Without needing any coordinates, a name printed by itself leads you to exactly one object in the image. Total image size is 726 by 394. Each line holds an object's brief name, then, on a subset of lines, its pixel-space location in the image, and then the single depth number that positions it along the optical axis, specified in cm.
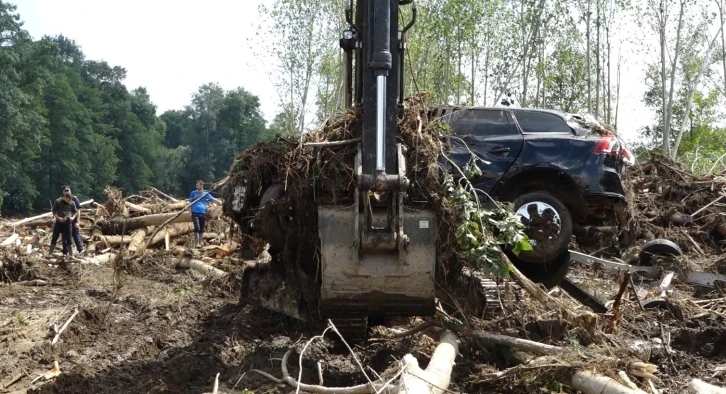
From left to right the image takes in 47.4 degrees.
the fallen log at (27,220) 2131
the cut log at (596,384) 522
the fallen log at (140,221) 1806
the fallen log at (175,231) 1718
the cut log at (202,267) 1291
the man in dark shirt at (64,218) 1603
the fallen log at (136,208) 1970
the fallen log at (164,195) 2246
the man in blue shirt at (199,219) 1681
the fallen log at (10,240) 1677
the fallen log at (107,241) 1766
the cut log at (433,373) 507
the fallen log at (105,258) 1592
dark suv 879
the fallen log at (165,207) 1962
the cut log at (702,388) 553
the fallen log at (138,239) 1590
